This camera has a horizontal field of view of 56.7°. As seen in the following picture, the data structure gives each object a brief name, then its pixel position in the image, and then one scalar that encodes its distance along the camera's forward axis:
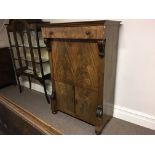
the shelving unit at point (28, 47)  2.12
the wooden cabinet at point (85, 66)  1.42
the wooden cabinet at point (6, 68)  2.94
